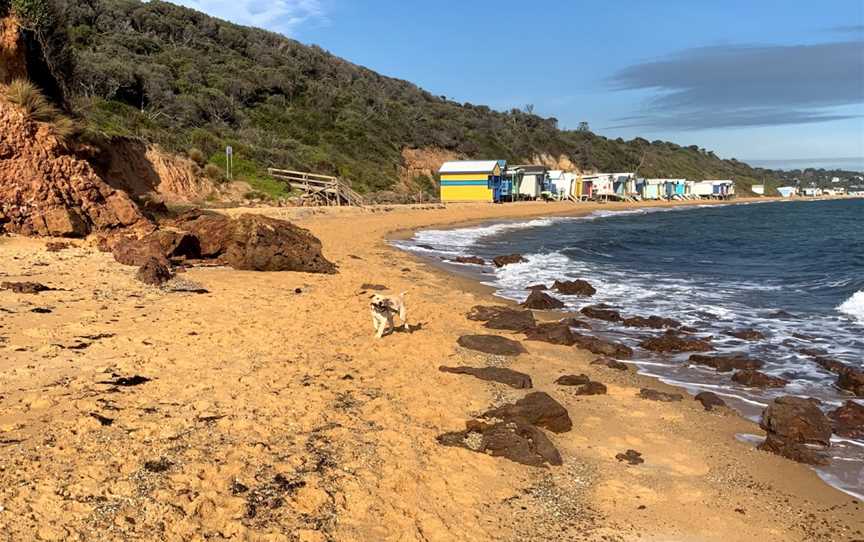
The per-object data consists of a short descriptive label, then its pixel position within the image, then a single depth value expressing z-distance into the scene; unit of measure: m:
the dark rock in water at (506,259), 18.75
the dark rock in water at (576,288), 14.19
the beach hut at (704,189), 115.69
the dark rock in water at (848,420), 6.33
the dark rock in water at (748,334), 10.25
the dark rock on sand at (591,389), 7.06
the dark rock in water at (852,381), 7.62
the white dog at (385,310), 8.41
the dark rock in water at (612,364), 8.23
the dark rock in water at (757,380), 7.83
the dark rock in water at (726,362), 8.54
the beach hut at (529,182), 64.72
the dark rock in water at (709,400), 6.93
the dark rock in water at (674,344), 9.42
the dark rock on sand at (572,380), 7.31
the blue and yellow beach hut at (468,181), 54.75
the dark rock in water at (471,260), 19.11
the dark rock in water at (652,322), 11.02
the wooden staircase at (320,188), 33.47
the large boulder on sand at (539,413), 5.80
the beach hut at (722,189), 118.06
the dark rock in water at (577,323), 10.74
